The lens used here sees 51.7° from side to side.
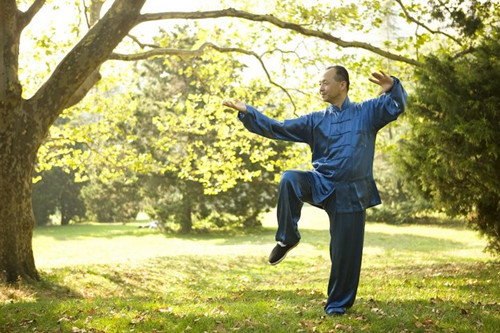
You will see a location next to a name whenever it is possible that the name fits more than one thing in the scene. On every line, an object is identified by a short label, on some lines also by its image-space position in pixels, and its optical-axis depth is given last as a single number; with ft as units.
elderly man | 17.30
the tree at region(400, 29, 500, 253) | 29.94
